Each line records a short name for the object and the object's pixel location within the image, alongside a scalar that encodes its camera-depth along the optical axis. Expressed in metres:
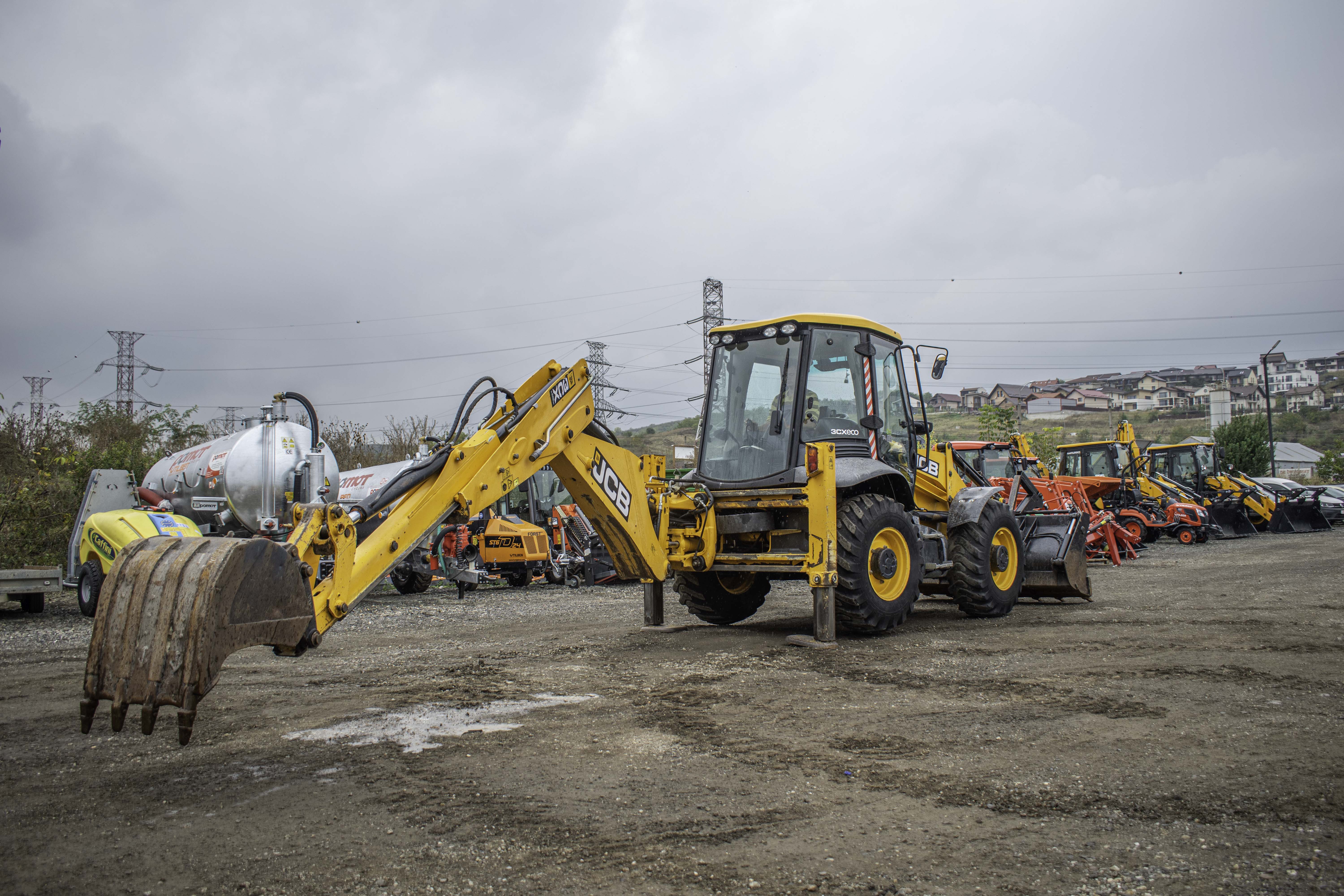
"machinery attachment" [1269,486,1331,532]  25.36
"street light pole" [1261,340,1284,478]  45.34
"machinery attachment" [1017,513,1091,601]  10.16
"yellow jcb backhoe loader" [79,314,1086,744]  4.14
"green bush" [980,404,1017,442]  36.12
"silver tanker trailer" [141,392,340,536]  12.23
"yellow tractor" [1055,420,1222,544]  22.22
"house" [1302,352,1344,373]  145.38
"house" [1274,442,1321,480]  64.69
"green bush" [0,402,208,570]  14.72
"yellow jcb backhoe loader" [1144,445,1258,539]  25.56
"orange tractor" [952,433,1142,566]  15.41
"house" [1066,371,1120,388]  144.75
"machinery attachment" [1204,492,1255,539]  24.42
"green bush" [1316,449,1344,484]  49.69
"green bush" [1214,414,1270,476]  52.28
